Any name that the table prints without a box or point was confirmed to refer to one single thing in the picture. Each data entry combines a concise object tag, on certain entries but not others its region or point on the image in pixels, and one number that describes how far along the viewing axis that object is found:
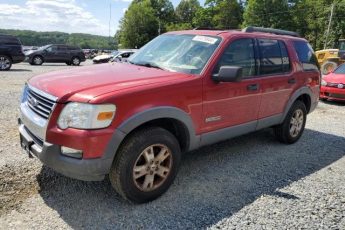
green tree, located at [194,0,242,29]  73.06
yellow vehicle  15.88
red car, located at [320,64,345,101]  10.43
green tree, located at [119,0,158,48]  82.69
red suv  3.22
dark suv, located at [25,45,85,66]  23.48
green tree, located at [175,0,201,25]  97.31
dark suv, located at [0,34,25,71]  16.94
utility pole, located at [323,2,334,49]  49.80
